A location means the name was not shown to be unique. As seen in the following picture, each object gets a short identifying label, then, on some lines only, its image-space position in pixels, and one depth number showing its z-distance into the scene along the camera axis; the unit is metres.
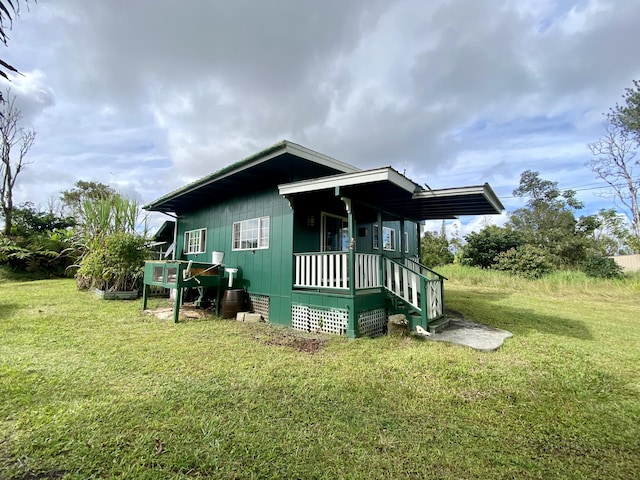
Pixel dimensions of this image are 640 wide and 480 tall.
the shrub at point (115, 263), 8.84
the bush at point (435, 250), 20.53
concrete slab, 4.36
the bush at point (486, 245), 17.23
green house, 5.03
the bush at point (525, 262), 14.73
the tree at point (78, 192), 21.81
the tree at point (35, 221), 15.97
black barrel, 6.45
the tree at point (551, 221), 17.88
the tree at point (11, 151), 15.83
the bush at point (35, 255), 12.67
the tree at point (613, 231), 21.06
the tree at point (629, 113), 15.88
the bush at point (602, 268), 12.97
